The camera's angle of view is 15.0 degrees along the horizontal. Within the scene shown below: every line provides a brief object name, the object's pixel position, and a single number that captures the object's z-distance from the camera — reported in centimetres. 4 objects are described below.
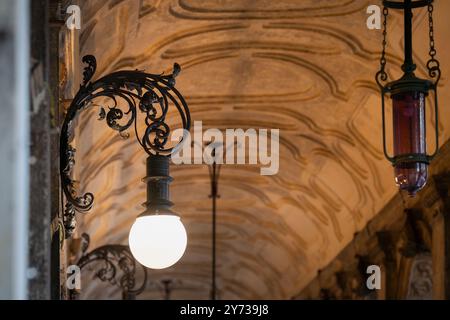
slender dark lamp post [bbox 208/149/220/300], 2778
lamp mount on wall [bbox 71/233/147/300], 1763
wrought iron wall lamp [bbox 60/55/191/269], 979
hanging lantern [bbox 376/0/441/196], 1176
